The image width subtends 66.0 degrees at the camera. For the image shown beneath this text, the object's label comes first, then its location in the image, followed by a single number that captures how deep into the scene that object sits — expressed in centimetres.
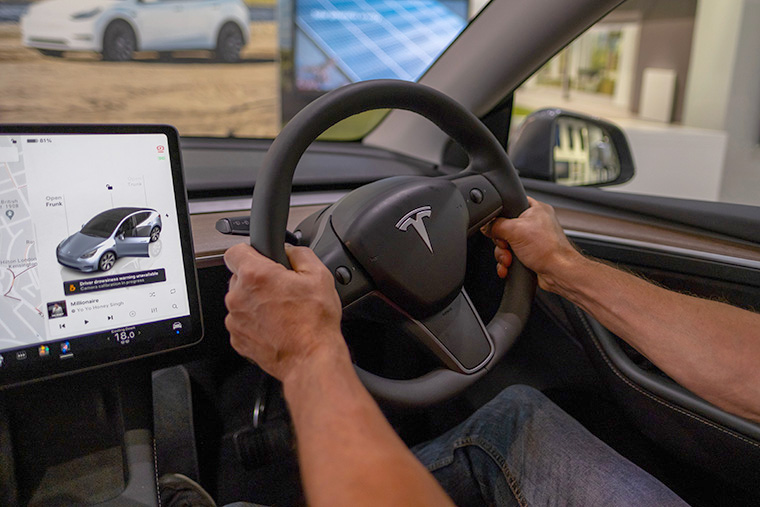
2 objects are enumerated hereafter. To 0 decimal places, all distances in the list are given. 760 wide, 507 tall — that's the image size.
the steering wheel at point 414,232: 83
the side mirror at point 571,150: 156
